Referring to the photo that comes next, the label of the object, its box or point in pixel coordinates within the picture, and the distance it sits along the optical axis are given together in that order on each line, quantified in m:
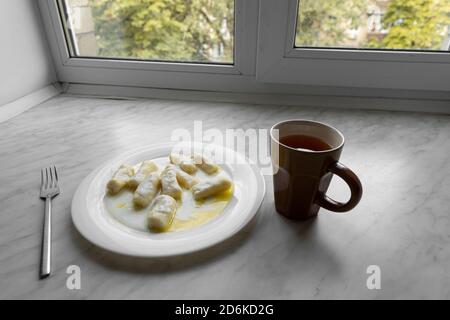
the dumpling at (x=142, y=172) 0.48
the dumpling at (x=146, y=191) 0.44
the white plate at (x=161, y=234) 0.38
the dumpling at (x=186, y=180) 0.48
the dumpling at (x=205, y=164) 0.51
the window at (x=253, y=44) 0.70
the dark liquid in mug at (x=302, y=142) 0.43
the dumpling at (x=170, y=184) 0.45
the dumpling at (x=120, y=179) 0.46
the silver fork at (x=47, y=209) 0.37
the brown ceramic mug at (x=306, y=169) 0.37
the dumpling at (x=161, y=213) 0.40
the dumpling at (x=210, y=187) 0.45
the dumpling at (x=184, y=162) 0.51
